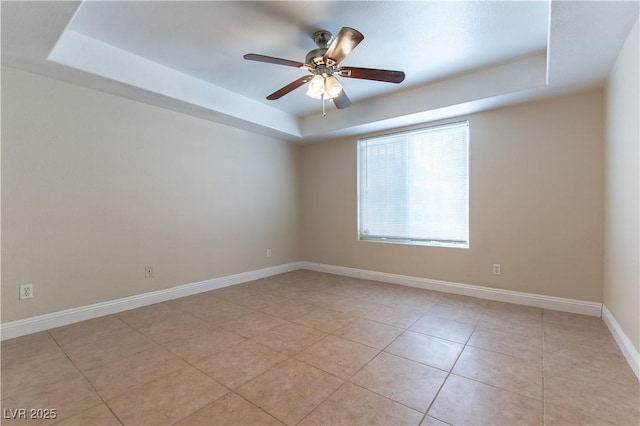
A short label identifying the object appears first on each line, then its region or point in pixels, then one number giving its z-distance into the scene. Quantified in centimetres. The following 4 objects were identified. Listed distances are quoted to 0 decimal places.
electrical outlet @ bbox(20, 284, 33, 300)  245
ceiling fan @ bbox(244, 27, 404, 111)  212
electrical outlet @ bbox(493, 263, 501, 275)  329
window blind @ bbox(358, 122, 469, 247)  359
